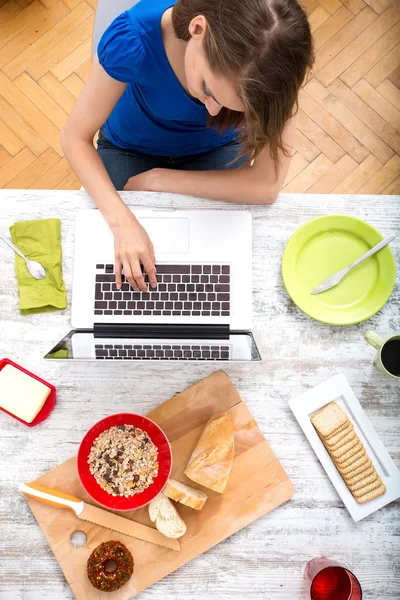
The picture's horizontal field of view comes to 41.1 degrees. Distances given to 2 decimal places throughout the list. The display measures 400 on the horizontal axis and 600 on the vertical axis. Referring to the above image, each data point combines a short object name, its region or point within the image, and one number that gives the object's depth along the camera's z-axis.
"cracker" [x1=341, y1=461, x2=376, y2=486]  1.05
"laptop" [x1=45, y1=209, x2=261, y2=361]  1.05
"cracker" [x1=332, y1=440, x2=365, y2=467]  1.05
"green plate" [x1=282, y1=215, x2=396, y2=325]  1.07
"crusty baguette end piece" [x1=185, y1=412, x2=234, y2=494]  1.03
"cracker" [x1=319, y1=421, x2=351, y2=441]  1.06
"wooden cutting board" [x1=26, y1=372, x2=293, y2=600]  1.04
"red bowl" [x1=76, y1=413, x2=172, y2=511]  1.02
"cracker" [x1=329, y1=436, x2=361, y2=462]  1.06
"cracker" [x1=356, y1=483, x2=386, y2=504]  1.05
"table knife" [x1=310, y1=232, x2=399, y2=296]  1.06
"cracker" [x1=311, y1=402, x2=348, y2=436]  1.07
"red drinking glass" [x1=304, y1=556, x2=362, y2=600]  0.97
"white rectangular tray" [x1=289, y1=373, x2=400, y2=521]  1.06
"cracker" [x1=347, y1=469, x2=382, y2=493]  1.05
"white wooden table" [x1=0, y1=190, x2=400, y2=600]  1.05
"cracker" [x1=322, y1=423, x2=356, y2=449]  1.06
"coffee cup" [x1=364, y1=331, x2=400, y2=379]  1.04
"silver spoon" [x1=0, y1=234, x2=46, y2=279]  1.09
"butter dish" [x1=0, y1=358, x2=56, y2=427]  1.04
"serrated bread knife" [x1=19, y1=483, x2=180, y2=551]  1.03
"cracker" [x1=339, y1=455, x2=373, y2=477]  1.05
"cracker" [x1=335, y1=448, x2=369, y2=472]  1.05
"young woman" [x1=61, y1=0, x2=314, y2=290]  0.78
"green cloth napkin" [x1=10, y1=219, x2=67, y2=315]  1.09
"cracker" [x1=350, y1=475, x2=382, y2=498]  1.05
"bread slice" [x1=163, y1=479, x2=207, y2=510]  1.02
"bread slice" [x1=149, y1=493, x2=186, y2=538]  1.02
